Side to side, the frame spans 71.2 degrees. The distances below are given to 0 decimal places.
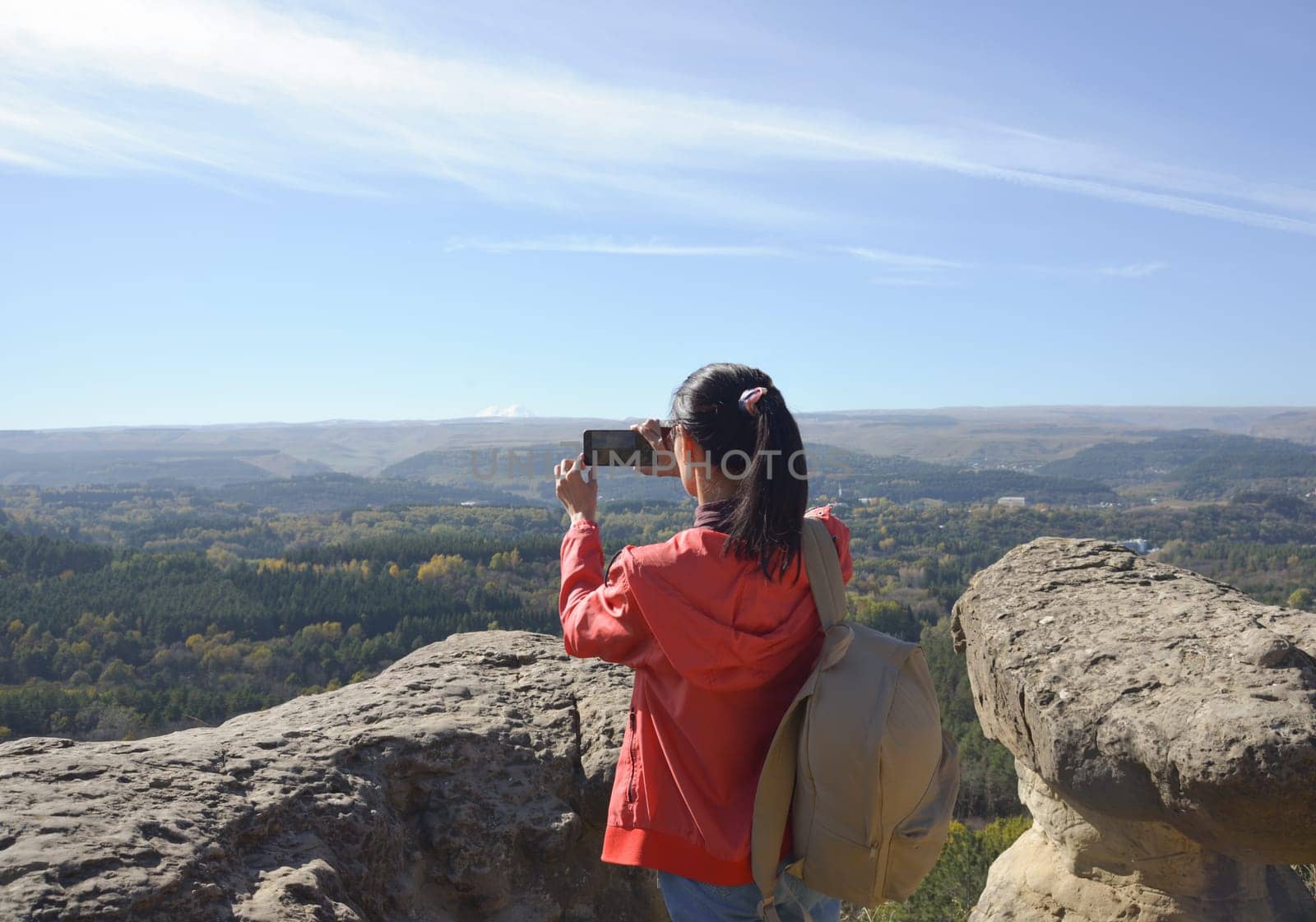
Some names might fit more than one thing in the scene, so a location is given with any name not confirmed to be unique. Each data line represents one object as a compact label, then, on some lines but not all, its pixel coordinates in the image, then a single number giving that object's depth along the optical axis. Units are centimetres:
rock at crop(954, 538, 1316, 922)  430
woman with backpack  299
